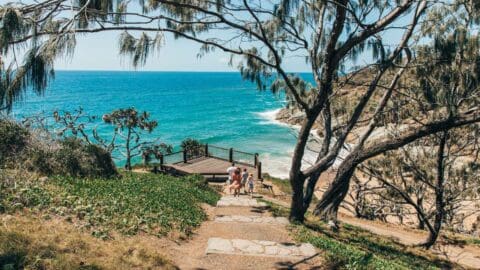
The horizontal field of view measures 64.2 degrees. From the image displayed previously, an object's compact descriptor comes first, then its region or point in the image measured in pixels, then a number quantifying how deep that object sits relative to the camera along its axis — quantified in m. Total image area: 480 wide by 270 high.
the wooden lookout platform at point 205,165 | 21.70
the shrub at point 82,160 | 11.78
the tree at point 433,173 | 11.24
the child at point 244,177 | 17.36
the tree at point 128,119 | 25.64
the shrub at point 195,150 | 26.08
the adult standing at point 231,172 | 15.71
